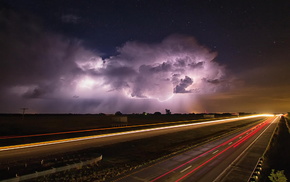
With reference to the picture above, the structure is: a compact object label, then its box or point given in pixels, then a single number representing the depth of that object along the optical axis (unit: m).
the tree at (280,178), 13.64
